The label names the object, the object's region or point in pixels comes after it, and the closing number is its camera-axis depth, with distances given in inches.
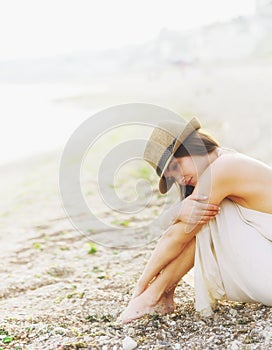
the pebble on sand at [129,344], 122.7
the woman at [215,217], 130.8
